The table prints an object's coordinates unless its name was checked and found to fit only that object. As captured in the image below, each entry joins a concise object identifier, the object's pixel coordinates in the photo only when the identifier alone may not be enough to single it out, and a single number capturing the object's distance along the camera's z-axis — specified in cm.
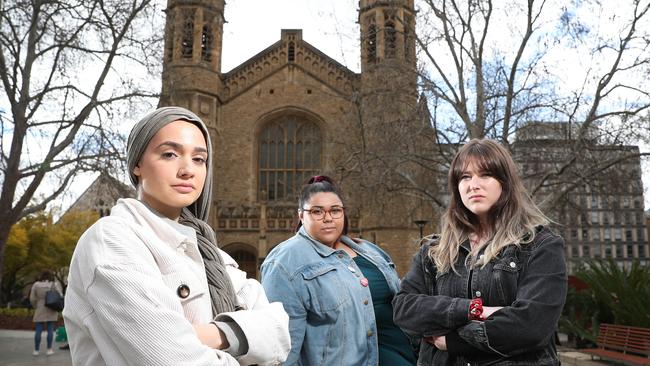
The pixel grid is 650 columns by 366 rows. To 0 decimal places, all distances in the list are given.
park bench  601
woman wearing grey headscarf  114
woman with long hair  186
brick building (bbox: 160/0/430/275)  2047
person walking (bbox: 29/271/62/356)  891
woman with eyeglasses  261
